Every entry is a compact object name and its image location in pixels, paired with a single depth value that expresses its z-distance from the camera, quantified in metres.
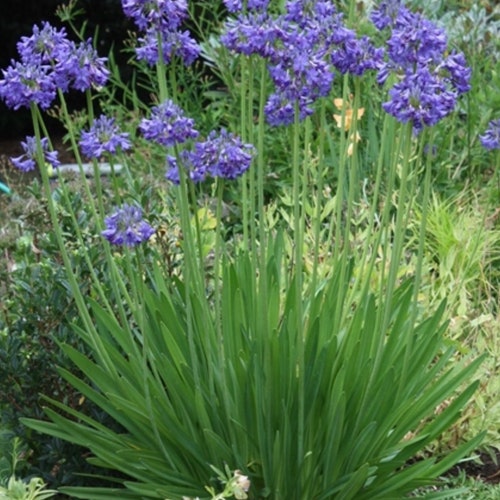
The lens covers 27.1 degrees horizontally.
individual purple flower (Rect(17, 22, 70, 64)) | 2.65
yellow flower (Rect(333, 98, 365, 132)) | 5.07
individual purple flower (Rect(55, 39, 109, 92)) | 2.63
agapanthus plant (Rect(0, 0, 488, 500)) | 2.51
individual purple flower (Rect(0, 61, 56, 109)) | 2.56
